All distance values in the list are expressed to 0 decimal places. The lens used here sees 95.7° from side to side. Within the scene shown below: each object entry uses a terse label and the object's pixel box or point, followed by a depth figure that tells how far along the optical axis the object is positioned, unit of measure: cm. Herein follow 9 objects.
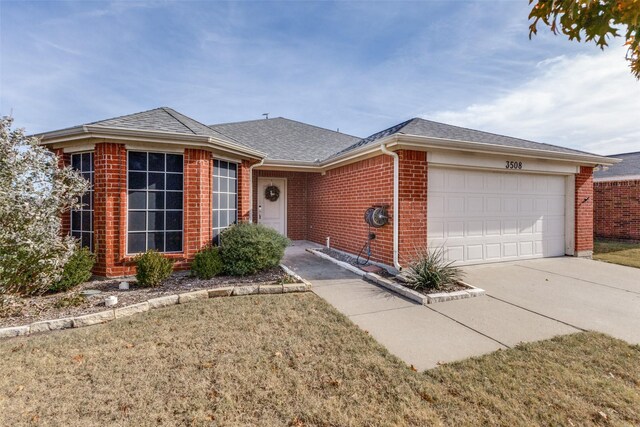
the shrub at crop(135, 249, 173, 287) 530
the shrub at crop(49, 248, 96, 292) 504
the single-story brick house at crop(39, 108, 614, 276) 589
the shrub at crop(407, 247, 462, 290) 532
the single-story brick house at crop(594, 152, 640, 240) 1208
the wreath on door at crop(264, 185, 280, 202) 1116
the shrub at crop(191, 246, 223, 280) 582
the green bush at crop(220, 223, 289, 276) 605
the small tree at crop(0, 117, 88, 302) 432
